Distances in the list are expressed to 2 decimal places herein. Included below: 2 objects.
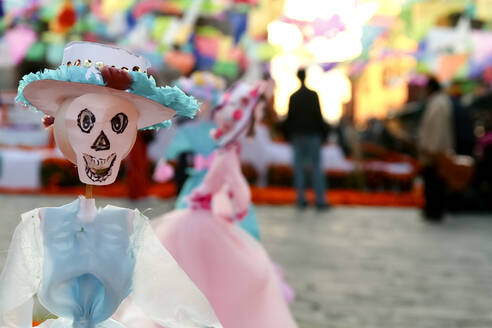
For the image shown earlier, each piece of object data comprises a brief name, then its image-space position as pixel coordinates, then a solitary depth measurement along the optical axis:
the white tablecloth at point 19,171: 11.46
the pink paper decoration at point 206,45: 14.91
